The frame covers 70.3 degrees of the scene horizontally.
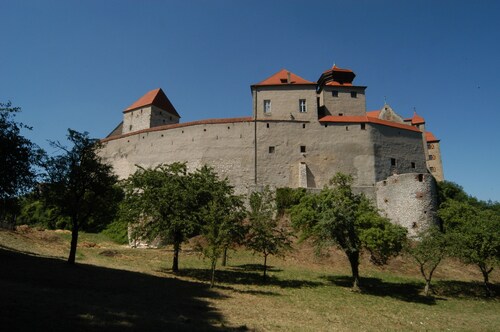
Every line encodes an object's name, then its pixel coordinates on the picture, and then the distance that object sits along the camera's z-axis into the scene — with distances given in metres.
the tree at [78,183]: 20.36
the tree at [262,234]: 21.80
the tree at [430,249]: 22.77
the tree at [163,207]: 21.20
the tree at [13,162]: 19.23
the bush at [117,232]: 37.41
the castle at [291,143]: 43.19
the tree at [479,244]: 23.14
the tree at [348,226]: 21.39
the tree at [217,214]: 18.30
